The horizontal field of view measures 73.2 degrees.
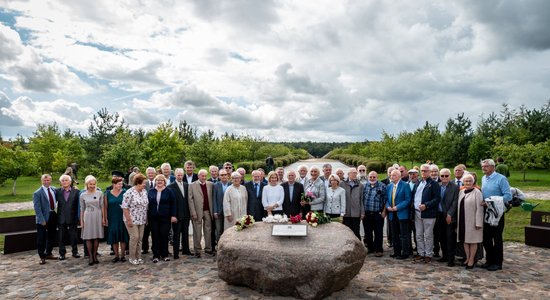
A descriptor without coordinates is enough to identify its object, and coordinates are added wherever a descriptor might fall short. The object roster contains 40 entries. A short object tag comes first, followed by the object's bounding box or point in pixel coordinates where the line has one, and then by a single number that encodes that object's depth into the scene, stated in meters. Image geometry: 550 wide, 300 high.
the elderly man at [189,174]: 9.61
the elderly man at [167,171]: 9.91
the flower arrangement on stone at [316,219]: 7.23
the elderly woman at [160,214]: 8.65
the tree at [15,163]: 20.94
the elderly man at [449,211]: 8.11
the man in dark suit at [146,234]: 9.51
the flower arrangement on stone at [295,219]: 7.34
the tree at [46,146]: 33.01
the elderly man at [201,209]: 9.12
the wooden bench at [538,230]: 9.59
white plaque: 6.65
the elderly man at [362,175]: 9.51
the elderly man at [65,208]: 8.93
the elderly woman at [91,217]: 8.51
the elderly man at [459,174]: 8.72
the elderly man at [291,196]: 9.05
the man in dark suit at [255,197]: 9.09
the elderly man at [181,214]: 8.98
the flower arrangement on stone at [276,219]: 7.36
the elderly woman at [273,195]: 8.81
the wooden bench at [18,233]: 9.58
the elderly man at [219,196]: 9.20
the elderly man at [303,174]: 9.47
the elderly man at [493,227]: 7.85
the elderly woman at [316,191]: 8.98
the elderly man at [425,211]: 8.22
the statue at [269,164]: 33.28
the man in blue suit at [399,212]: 8.50
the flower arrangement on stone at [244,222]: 7.21
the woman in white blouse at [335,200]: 8.88
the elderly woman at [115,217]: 8.67
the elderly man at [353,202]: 8.98
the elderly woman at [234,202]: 8.82
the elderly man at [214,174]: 9.53
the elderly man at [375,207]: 8.84
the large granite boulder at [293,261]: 6.20
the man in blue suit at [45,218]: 8.73
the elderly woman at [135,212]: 8.38
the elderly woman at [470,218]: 7.82
